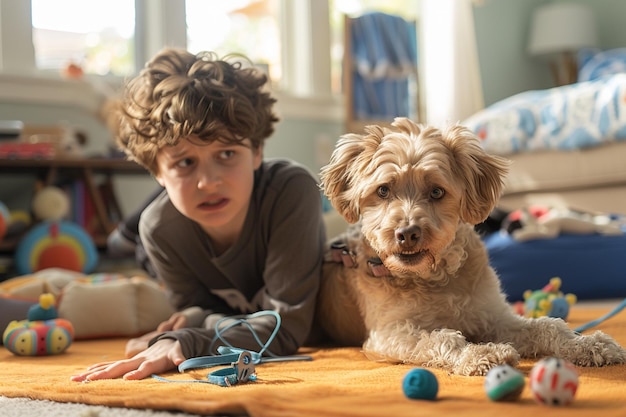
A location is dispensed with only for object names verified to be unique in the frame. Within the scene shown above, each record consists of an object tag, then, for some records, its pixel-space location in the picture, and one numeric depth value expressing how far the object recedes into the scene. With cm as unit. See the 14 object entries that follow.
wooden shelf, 421
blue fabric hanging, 602
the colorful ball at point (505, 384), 133
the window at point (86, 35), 492
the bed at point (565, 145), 427
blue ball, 138
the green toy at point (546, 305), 245
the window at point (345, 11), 646
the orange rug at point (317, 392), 129
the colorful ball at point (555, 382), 129
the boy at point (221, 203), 212
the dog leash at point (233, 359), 164
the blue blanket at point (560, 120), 430
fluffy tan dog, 170
